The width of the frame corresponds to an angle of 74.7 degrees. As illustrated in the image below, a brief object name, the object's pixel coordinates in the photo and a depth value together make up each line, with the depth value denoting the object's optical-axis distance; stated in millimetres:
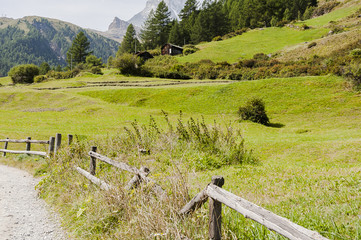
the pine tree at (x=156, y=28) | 105094
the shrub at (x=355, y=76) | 28317
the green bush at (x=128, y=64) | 63594
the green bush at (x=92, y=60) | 104750
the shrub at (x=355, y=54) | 36572
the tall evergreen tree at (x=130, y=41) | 106438
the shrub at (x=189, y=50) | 79500
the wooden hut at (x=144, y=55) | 78375
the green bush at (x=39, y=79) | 75562
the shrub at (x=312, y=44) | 57306
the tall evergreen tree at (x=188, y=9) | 118188
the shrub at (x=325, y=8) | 103688
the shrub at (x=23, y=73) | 80438
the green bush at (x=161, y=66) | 62012
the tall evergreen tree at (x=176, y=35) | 100375
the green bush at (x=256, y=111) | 24828
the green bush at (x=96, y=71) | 76500
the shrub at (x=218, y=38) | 92862
